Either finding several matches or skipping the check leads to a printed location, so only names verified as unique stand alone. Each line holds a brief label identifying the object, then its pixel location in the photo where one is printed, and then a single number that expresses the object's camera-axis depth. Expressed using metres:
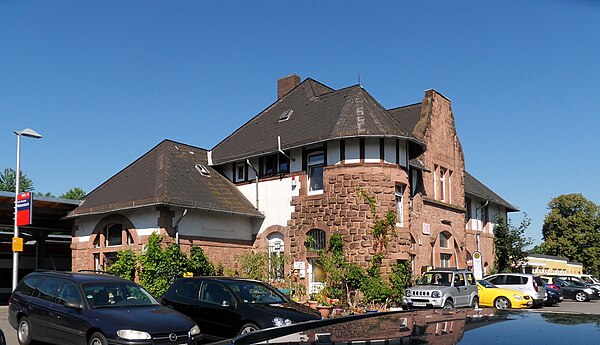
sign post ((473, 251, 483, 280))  28.33
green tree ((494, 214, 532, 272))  37.22
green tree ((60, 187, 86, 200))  84.94
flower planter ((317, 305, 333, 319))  17.89
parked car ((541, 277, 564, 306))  29.88
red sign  22.02
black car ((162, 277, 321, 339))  11.89
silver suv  20.88
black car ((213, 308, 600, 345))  2.61
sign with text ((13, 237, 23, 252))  21.70
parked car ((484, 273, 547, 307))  25.84
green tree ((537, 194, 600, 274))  69.19
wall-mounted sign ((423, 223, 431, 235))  26.99
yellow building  49.62
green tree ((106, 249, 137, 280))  22.08
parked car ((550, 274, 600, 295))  36.22
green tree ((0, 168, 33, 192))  84.69
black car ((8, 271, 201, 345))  10.30
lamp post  22.38
